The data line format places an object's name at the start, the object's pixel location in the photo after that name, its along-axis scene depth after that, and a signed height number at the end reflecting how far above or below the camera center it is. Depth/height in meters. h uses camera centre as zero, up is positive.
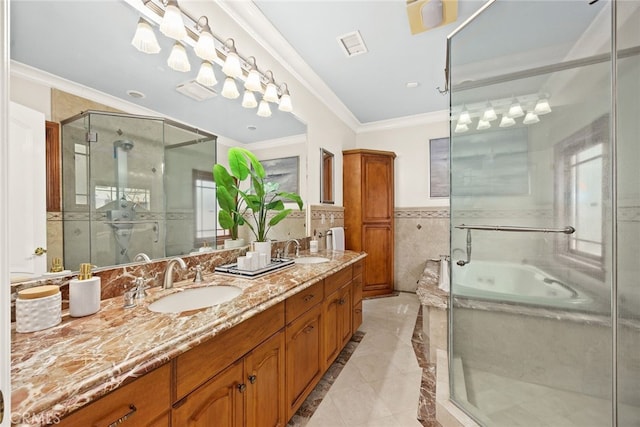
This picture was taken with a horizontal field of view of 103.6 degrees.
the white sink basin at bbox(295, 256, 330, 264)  1.98 -0.39
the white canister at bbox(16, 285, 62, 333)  0.74 -0.29
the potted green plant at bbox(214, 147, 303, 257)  1.62 +0.10
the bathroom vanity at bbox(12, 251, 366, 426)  0.53 -0.40
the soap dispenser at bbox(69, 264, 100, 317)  0.85 -0.28
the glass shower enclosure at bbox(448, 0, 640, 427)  1.10 -0.02
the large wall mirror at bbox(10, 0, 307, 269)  0.88 +0.58
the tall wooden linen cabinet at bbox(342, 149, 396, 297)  3.49 -0.01
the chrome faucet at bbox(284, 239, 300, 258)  2.15 -0.31
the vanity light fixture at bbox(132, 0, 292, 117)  1.21 +0.92
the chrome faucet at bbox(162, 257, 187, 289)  1.19 -0.29
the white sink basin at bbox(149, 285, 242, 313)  1.10 -0.40
